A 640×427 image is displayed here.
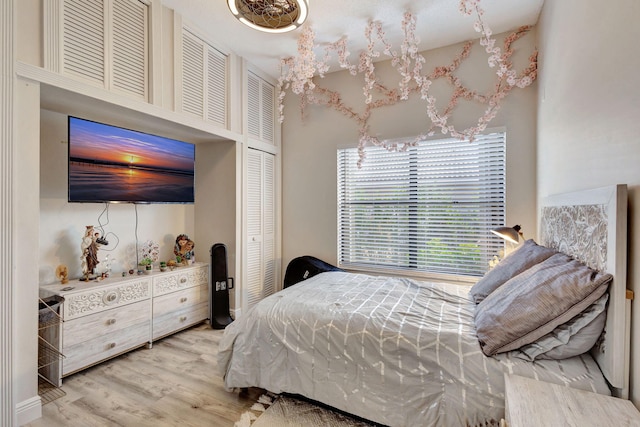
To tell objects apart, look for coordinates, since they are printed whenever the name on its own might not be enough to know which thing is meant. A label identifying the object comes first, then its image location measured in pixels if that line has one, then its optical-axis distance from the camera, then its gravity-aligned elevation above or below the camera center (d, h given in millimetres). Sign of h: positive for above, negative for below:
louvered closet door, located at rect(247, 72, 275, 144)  3631 +1296
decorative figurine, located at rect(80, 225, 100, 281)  2502 -349
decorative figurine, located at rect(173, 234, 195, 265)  3330 -430
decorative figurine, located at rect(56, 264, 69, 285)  2387 -505
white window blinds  3059 +55
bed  1188 -645
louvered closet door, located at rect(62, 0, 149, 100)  2039 +1241
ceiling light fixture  2041 +1402
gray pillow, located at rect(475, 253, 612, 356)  1221 -411
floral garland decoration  2844 +1467
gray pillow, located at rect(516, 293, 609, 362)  1204 -537
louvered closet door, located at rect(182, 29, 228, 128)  2830 +1324
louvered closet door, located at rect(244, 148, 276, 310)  3615 -195
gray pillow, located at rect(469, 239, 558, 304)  1849 -361
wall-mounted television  2334 +405
